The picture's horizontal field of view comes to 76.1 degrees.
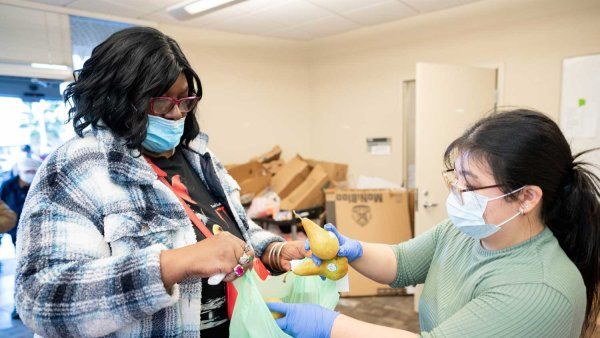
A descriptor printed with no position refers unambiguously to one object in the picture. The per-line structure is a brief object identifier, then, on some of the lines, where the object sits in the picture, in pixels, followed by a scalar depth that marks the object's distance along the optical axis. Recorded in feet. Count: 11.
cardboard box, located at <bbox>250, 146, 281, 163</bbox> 13.82
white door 9.46
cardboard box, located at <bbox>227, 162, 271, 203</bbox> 12.26
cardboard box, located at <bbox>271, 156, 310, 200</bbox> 12.51
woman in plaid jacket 2.48
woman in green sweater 2.53
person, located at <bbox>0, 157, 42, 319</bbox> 9.81
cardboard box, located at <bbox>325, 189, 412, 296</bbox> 11.13
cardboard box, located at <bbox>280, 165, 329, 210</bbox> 11.96
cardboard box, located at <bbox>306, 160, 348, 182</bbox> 13.67
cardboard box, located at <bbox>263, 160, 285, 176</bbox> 13.41
